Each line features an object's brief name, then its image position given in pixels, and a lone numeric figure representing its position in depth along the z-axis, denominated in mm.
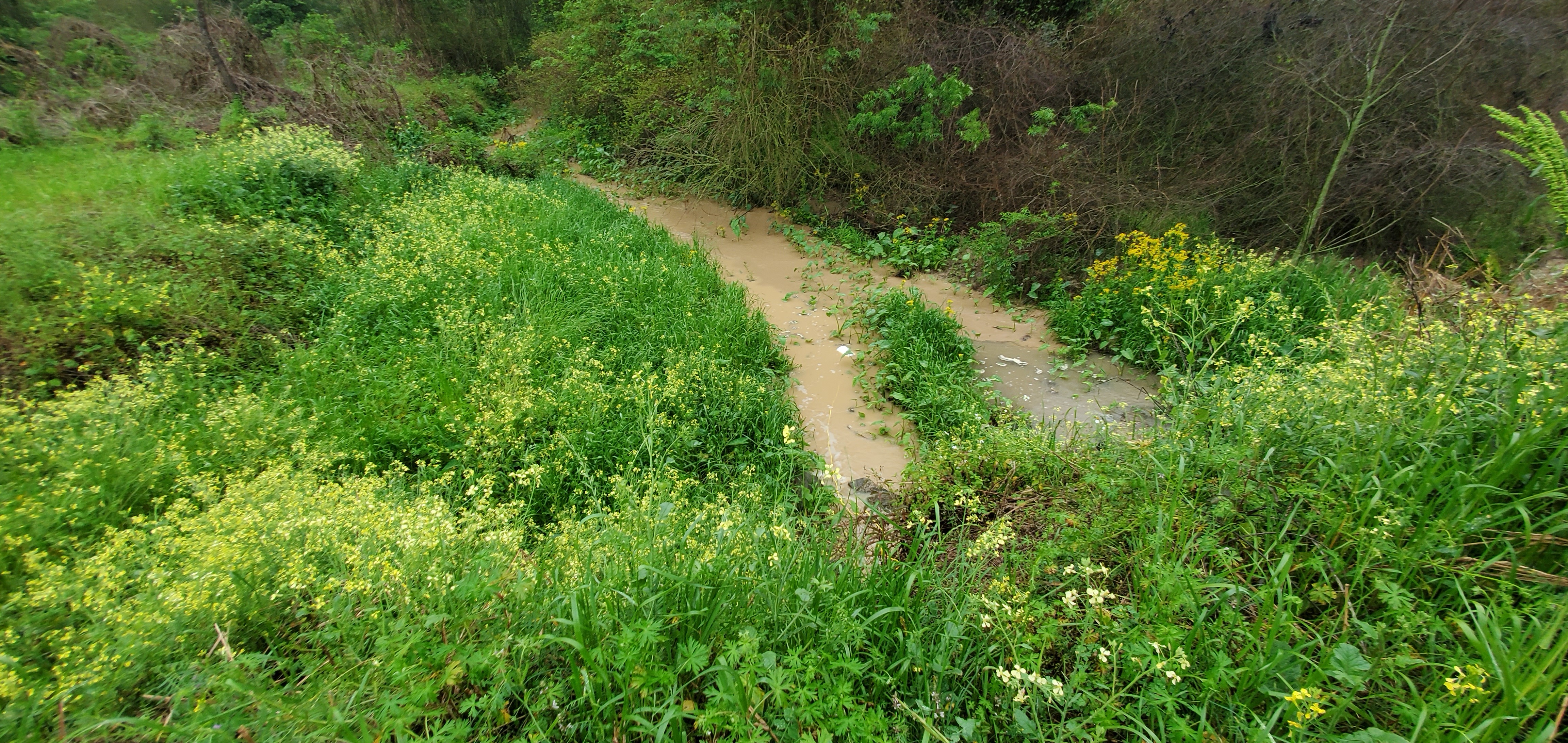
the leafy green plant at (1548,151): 2635
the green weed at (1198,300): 4949
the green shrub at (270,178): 5586
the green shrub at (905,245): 7590
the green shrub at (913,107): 7539
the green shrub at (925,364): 4790
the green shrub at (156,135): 7137
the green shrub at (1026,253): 6742
